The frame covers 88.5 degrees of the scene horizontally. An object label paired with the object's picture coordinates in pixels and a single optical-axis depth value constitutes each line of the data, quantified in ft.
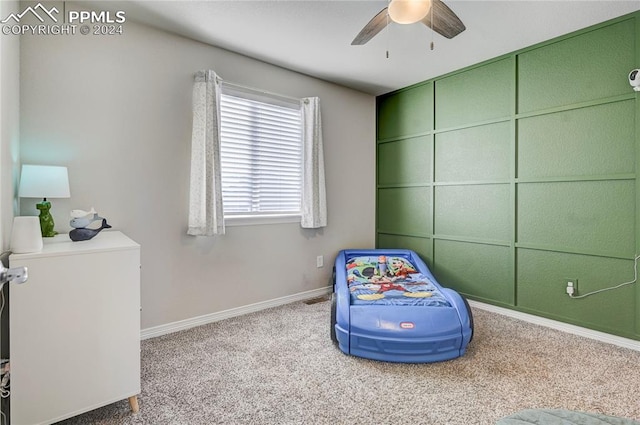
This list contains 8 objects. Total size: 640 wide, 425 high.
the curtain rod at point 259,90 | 9.66
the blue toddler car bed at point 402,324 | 7.06
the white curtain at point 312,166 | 11.36
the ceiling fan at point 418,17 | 5.74
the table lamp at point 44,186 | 6.28
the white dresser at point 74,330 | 4.73
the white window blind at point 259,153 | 9.98
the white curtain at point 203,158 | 8.93
